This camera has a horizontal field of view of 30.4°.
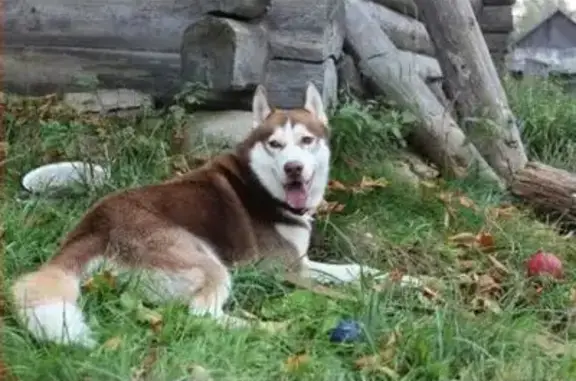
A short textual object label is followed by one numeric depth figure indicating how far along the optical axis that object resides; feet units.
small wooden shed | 48.44
